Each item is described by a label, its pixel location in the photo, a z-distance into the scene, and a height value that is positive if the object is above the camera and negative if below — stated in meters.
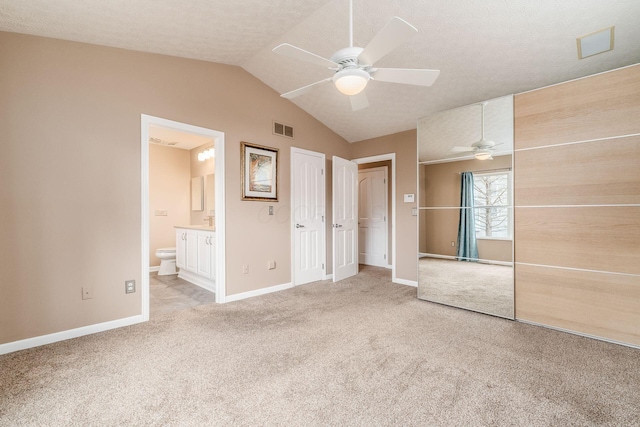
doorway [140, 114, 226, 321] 2.96 +0.18
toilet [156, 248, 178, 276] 5.05 -0.88
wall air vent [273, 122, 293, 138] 4.14 +1.21
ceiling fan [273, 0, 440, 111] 1.73 +0.97
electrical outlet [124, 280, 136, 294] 2.87 -0.75
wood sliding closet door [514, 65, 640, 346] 2.45 +0.04
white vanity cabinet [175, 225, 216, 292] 4.05 -0.67
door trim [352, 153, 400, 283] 4.70 -0.09
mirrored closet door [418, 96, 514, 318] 3.10 +0.03
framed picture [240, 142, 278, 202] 3.78 +0.54
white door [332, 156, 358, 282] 4.66 -0.13
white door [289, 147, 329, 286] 4.34 -0.07
